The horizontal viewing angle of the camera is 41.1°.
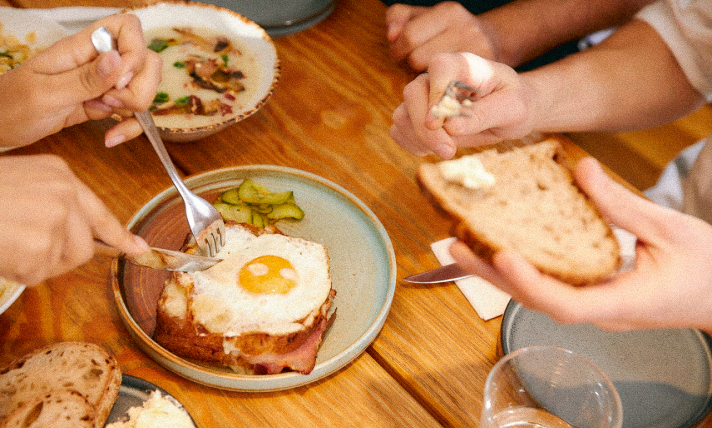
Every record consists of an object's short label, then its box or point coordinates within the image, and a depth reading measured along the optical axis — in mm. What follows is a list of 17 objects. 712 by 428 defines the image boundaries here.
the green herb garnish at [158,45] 868
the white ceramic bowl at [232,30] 817
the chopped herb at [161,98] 813
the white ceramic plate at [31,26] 827
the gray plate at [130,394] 619
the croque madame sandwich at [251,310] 653
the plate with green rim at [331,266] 647
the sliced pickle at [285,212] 749
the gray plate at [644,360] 650
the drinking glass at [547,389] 636
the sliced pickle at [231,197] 751
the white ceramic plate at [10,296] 636
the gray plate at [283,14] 933
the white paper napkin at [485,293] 715
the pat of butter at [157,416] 609
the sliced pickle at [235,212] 742
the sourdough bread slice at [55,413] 594
